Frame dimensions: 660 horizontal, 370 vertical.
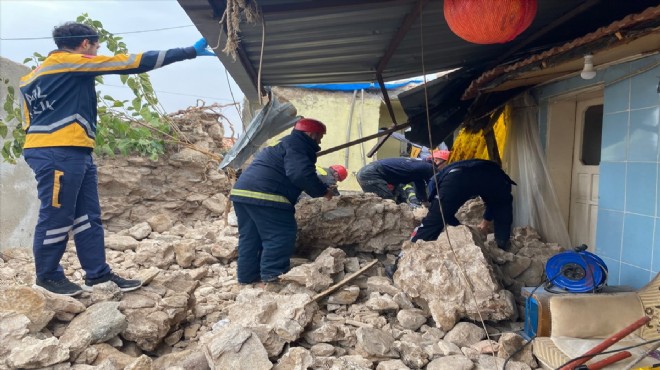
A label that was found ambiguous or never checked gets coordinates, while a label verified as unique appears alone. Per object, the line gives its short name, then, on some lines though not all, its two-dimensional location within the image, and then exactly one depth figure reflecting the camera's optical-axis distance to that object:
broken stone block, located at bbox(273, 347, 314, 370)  2.56
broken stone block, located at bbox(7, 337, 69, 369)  2.40
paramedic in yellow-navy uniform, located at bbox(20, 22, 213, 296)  2.98
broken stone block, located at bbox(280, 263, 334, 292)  3.72
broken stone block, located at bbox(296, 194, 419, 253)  4.78
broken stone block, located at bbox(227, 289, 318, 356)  2.78
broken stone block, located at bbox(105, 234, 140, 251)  5.11
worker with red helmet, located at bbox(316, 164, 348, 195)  6.15
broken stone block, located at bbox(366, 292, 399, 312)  3.40
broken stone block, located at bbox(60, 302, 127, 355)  2.62
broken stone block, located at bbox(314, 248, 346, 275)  3.89
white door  4.27
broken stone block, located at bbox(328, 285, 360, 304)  3.63
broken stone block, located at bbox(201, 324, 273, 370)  2.53
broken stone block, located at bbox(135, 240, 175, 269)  4.54
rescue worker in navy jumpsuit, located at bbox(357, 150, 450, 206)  6.38
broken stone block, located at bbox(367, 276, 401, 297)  3.68
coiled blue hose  2.89
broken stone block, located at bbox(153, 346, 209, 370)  2.64
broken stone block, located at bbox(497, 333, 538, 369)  2.75
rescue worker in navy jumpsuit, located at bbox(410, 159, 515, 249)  4.20
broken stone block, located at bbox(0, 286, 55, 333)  2.69
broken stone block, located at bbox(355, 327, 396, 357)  2.79
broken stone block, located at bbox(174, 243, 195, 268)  4.62
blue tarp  9.39
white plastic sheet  4.43
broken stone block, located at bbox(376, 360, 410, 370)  2.65
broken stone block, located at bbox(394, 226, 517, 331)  3.21
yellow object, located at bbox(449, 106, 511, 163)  5.41
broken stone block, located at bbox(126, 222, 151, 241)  5.64
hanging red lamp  2.18
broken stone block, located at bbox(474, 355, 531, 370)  2.65
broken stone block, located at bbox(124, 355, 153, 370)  2.44
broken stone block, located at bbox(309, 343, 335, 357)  2.82
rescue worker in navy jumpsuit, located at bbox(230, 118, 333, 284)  4.14
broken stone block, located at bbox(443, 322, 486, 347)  3.04
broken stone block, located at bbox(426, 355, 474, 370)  2.66
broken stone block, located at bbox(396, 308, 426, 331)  3.26
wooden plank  3.60
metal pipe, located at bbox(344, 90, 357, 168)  9.79
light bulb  3.03
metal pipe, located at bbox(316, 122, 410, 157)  4.80
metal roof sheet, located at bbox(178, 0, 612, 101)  2.84
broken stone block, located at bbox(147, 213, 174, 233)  6.08
